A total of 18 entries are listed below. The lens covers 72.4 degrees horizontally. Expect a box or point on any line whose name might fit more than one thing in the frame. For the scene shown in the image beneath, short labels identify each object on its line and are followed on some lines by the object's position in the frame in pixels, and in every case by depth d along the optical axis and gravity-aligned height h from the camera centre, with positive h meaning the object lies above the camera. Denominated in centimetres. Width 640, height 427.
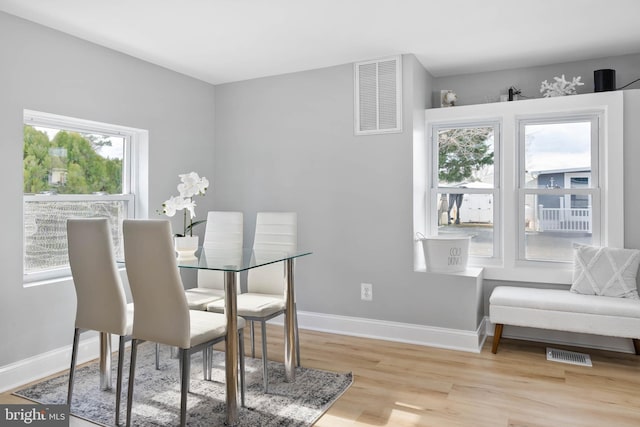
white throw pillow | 330 -44
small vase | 289 -20
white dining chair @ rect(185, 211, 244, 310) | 324 -22
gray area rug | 239 -109
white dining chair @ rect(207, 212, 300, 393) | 277 -48
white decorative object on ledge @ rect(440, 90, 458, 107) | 406 +110
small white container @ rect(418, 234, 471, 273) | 361 -32
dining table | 231 -48
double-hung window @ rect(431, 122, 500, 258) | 395 +30
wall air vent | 371 +104
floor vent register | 321 -107
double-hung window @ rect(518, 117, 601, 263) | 365 +25
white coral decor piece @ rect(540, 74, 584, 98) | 365 +108
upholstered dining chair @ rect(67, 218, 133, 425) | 238 -38
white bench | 303 -71
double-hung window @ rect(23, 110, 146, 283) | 304 +27
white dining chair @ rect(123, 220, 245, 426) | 213 -41
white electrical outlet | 386 -68
